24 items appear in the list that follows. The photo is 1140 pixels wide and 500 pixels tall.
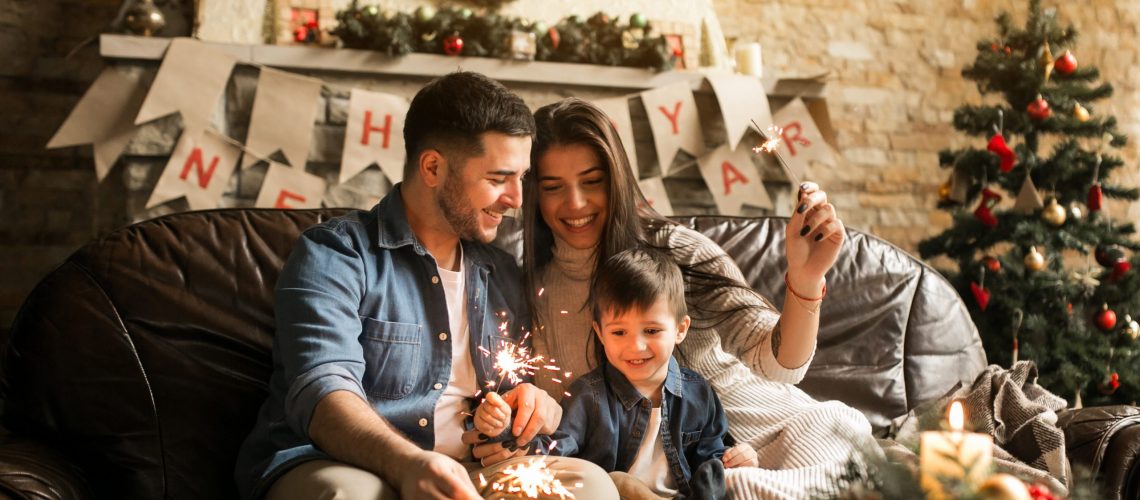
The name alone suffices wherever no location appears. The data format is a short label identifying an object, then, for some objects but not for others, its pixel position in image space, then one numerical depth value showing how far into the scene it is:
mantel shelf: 3.39
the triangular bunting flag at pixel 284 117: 3.49
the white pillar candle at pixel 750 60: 4.09
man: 1.55
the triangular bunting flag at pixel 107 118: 3.39
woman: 1.89
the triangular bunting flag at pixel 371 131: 3.55
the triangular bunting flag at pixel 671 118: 3.81
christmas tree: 3.57
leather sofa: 1.85
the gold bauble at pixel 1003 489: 0.97
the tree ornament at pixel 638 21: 3.87
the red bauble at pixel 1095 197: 3.59
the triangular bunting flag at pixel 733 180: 3.92
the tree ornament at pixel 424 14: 3.64
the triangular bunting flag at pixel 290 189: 3.49
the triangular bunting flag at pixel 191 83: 3.37
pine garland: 3.55
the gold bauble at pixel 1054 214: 3.62
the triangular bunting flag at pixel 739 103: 3.83
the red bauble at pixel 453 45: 3.64
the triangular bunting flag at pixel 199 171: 3.43
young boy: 1.79
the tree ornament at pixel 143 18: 3.45
